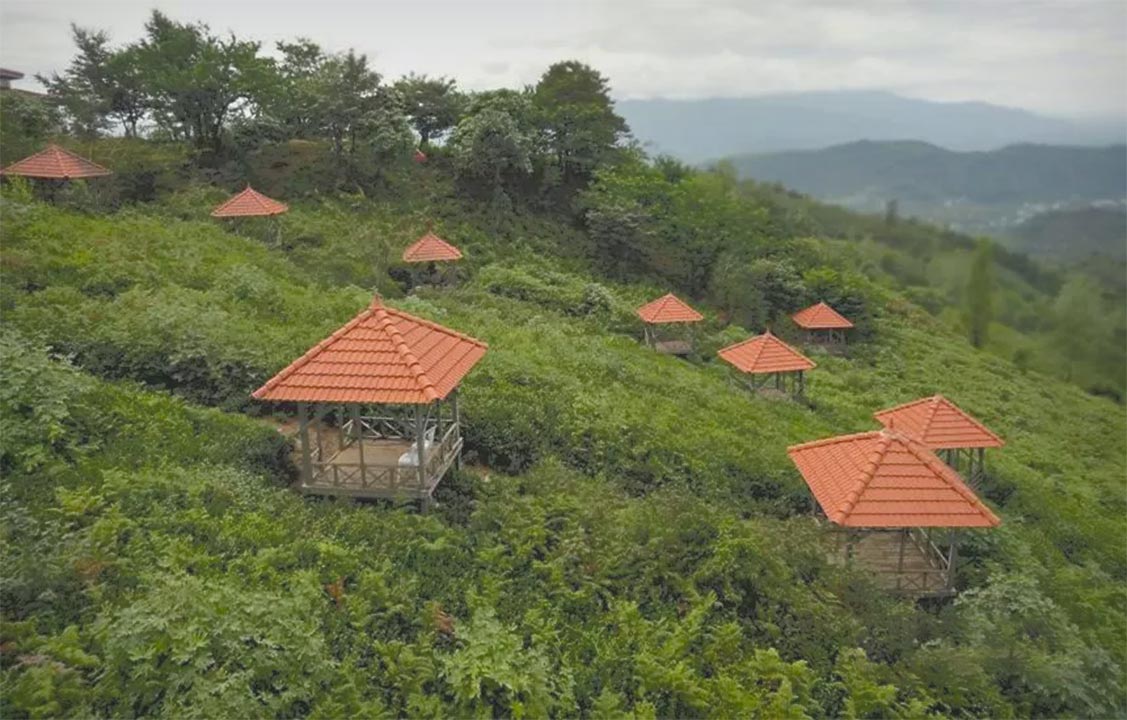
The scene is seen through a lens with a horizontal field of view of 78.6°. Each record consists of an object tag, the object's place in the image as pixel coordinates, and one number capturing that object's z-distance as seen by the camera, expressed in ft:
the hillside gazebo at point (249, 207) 81.10
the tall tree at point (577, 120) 121.80
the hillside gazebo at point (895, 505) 34.42
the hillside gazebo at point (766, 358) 68.80
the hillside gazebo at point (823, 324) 103.35
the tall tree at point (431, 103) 123.44
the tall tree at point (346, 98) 105.29
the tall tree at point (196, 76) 96.37
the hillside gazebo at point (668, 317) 83.10
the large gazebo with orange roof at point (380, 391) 32.81
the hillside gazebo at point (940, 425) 48.88
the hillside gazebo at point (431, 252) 84.48
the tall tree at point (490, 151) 108.99
